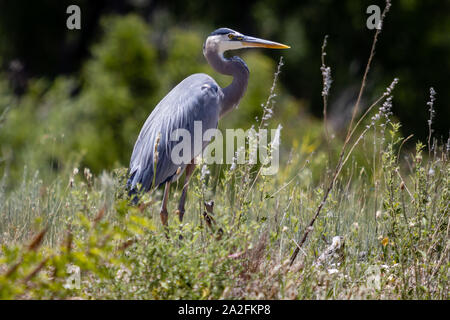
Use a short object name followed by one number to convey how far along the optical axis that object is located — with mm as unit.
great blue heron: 8219
